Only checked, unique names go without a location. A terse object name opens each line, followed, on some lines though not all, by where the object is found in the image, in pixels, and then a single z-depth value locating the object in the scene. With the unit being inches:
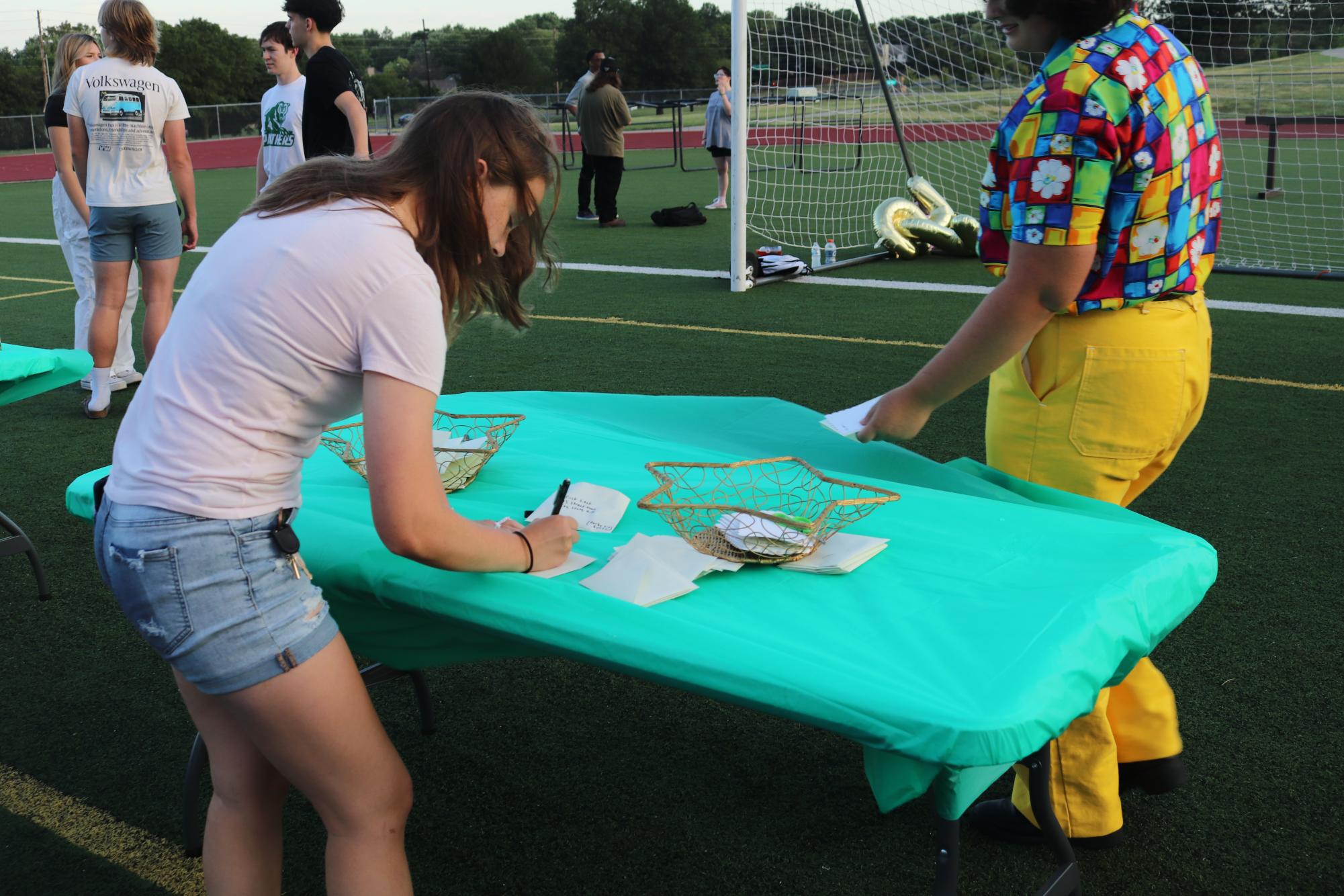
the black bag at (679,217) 459.5
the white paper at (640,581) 57.6
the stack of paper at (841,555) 61.1
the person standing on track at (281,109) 217.3
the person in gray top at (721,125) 489.4
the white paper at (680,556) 60.8
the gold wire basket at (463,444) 79.0
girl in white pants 204.8
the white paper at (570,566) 61.1
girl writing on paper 52.4
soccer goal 350.6
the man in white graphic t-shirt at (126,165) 191.9
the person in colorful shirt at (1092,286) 67.1
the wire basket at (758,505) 62.5
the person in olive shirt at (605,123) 435.2
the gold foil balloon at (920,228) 355.9
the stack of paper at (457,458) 78.6
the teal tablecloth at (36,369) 118.0
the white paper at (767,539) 62.0
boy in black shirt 208.7
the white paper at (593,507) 69.9
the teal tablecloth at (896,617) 48.8
